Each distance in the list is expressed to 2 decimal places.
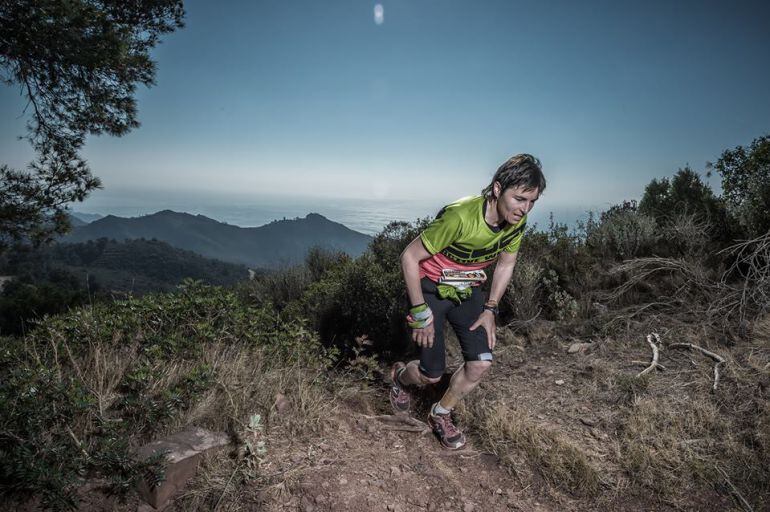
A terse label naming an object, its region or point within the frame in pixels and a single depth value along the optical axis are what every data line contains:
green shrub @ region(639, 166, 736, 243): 6.67
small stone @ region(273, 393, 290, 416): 2.99
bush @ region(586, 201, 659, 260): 6.90
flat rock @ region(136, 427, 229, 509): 2.13
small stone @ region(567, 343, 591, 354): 4.41
